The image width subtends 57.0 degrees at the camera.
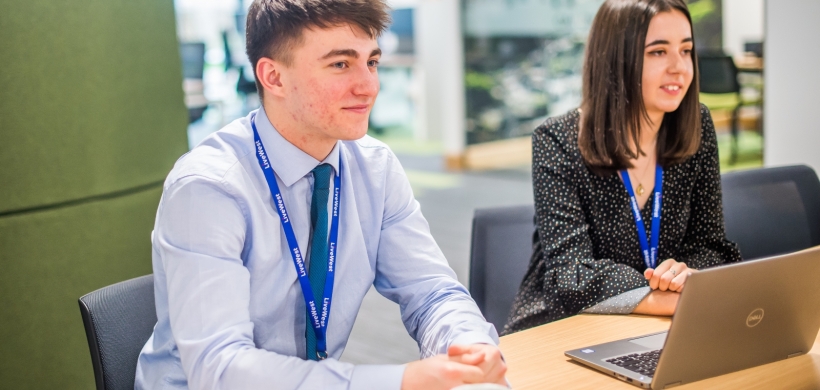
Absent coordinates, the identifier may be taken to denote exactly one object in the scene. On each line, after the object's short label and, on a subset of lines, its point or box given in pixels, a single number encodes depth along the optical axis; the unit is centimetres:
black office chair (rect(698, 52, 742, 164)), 527
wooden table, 128
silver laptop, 119
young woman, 200
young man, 118
